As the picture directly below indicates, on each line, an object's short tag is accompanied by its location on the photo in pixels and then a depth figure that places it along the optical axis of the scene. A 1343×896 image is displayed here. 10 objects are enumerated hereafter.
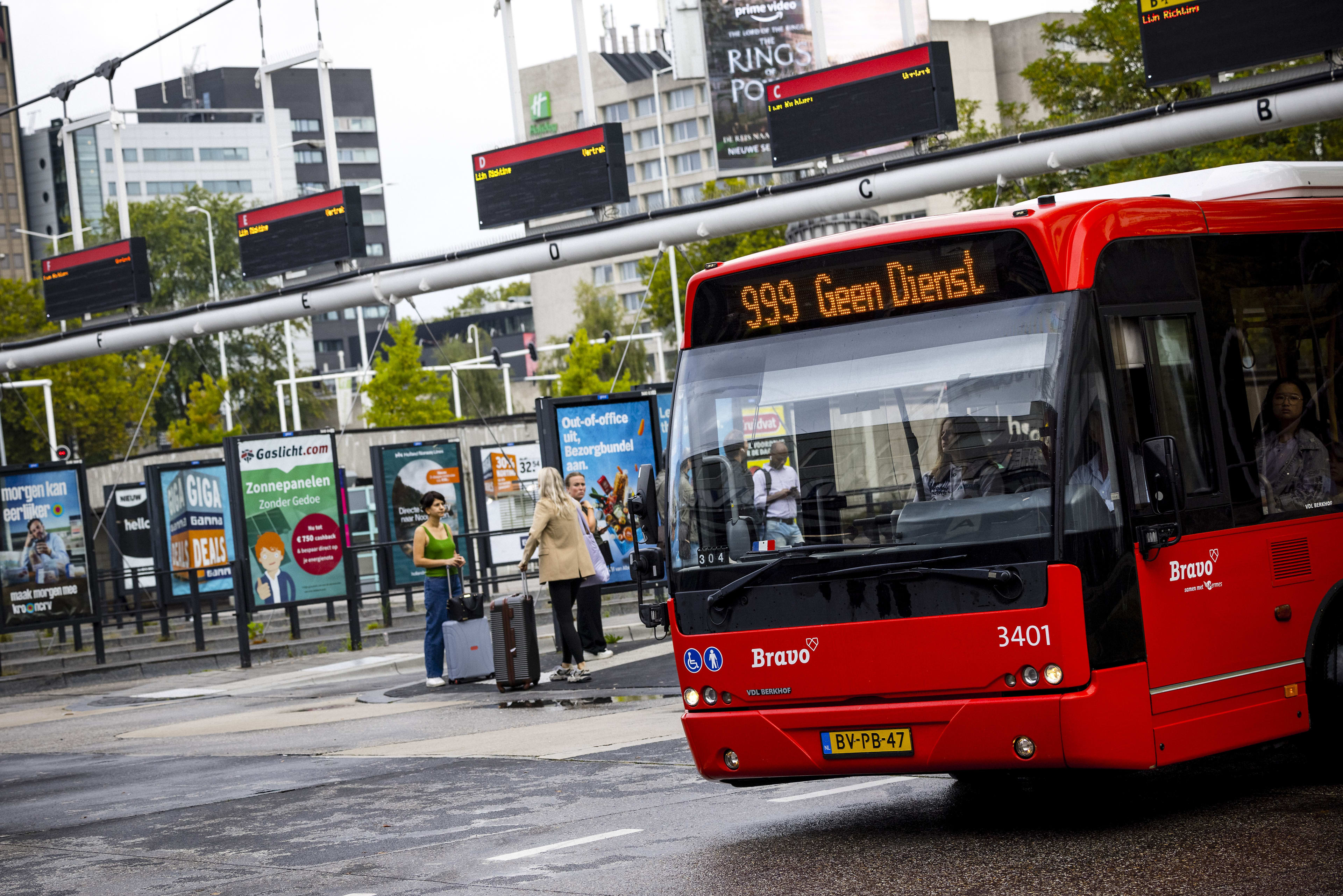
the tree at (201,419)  64.50
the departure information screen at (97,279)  27.47
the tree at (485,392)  94.31
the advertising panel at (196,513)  29.80
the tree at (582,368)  66.50
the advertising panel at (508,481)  31.95
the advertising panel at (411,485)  28.75
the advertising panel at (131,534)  37.66
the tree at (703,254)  68.06
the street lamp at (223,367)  76.31
